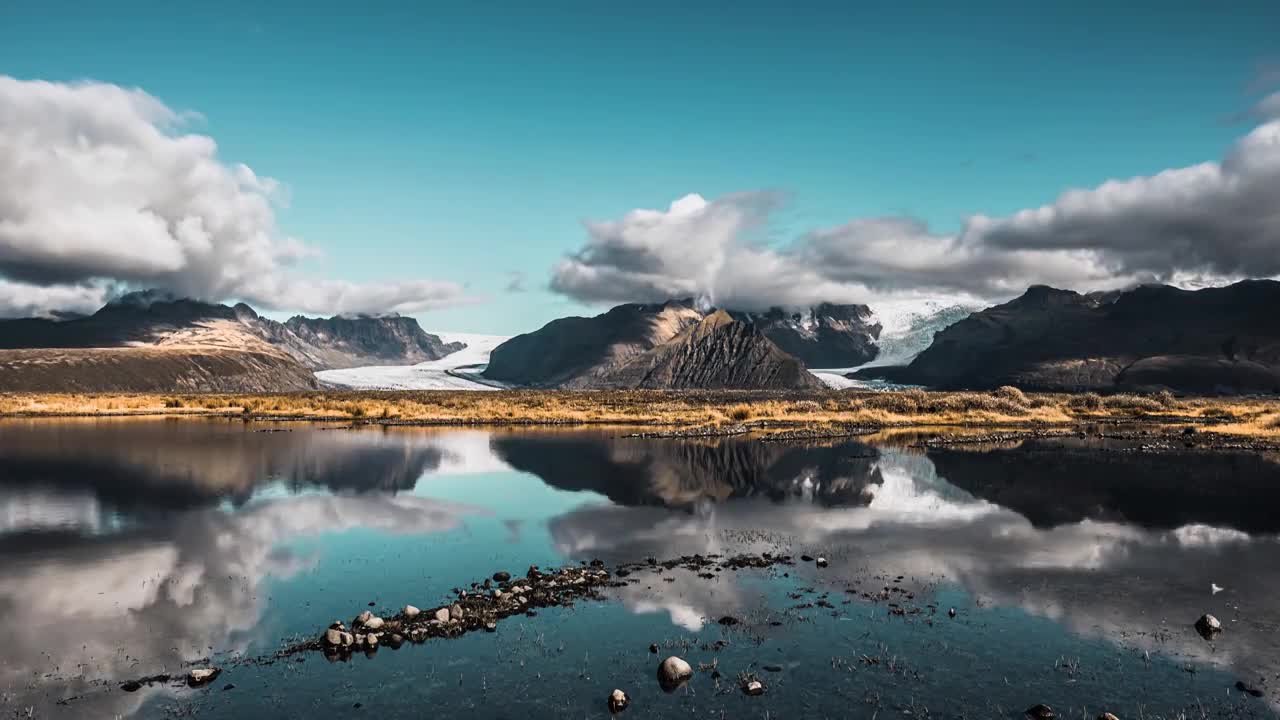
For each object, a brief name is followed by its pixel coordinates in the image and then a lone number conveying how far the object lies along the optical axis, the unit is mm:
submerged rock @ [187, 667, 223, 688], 17277
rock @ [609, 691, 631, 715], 16297
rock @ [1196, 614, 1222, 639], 20984
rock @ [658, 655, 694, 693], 17531
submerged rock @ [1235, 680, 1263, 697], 17281
